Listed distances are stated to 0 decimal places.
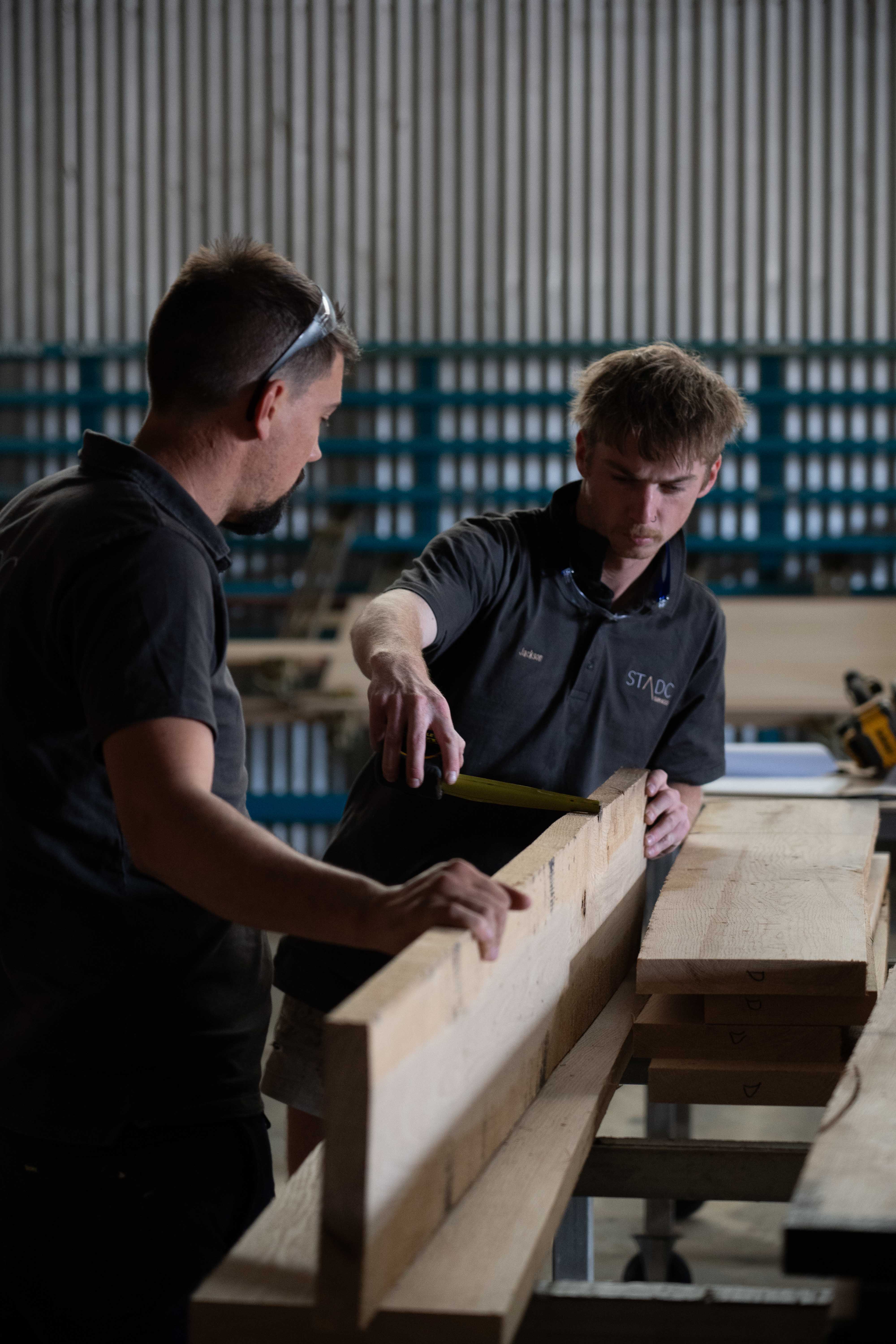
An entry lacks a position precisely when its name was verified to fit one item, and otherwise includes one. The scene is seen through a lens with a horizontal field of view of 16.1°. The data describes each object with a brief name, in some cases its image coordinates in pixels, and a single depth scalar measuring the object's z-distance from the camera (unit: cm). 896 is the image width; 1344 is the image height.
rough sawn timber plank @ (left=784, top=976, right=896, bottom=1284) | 236
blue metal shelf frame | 934
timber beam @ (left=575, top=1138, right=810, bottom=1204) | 274
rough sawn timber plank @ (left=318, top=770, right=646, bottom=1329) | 235
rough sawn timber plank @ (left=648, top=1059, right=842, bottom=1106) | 282
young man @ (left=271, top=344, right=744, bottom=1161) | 317
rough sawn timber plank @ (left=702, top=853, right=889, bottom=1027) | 285
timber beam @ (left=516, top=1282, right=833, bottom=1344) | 246
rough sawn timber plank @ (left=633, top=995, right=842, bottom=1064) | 286
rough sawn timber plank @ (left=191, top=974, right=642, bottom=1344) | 238
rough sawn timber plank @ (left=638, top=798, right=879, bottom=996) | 283
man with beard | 257
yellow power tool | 439
